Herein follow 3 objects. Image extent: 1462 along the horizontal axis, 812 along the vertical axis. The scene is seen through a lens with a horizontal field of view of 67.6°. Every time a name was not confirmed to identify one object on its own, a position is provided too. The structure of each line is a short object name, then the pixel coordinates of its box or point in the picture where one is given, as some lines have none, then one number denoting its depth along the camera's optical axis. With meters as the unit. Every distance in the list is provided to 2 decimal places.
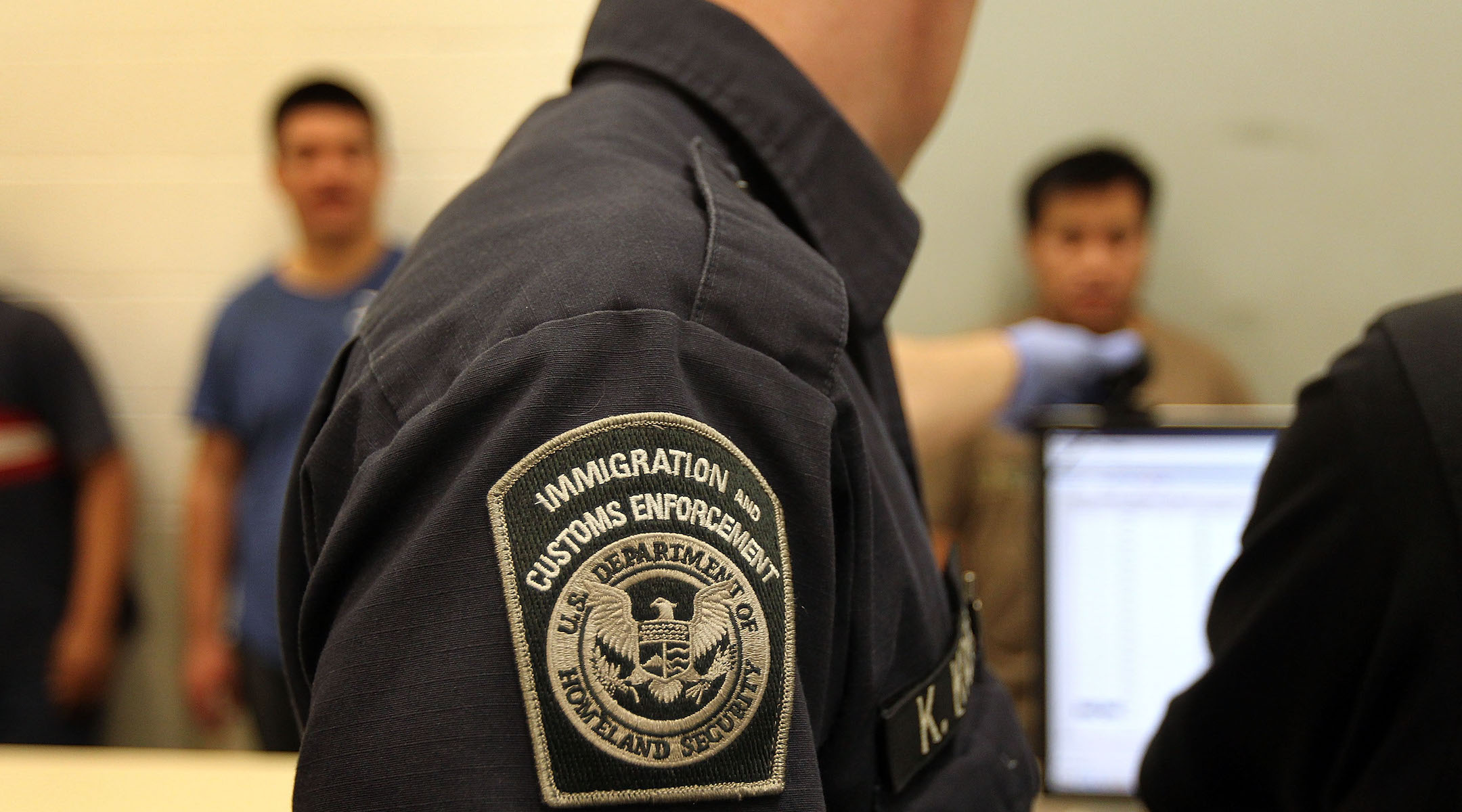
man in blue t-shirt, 1.96
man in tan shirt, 1.70
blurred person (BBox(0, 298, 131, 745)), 2.10
